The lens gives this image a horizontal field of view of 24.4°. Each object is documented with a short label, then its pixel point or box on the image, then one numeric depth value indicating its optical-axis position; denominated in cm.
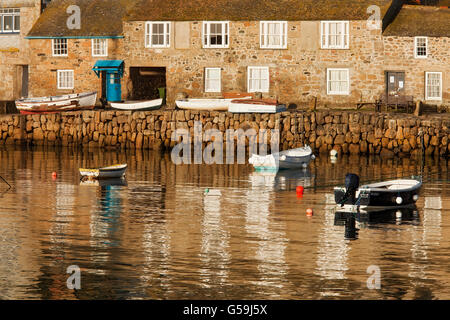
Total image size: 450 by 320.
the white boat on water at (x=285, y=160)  5269
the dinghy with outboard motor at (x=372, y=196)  3809
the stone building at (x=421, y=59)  6500
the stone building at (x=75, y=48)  7119
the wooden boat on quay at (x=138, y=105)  6494
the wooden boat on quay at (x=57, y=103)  6675
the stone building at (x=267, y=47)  6594
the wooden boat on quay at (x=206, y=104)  6378
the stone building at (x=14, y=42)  7606
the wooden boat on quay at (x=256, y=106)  6200
